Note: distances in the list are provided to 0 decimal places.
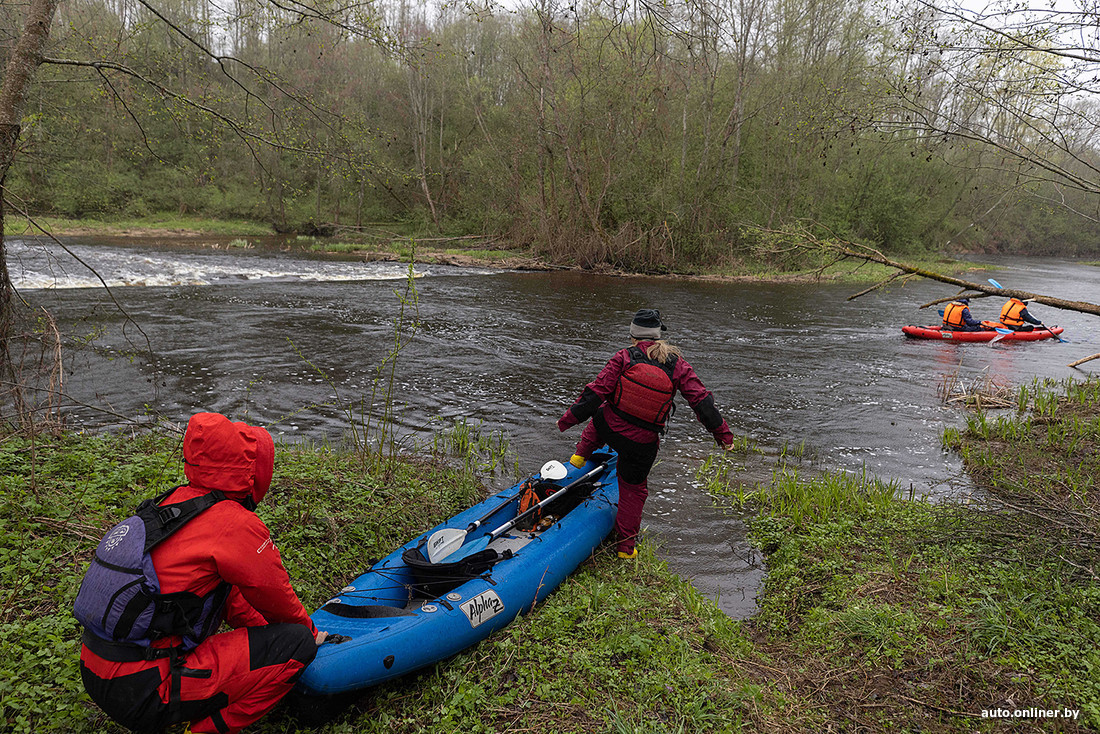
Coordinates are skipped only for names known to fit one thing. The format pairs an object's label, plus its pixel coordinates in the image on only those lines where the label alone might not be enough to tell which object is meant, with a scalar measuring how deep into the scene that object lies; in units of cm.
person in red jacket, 222
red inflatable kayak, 1360
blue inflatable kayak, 281
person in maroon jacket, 436
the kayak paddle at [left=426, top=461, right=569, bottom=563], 365
